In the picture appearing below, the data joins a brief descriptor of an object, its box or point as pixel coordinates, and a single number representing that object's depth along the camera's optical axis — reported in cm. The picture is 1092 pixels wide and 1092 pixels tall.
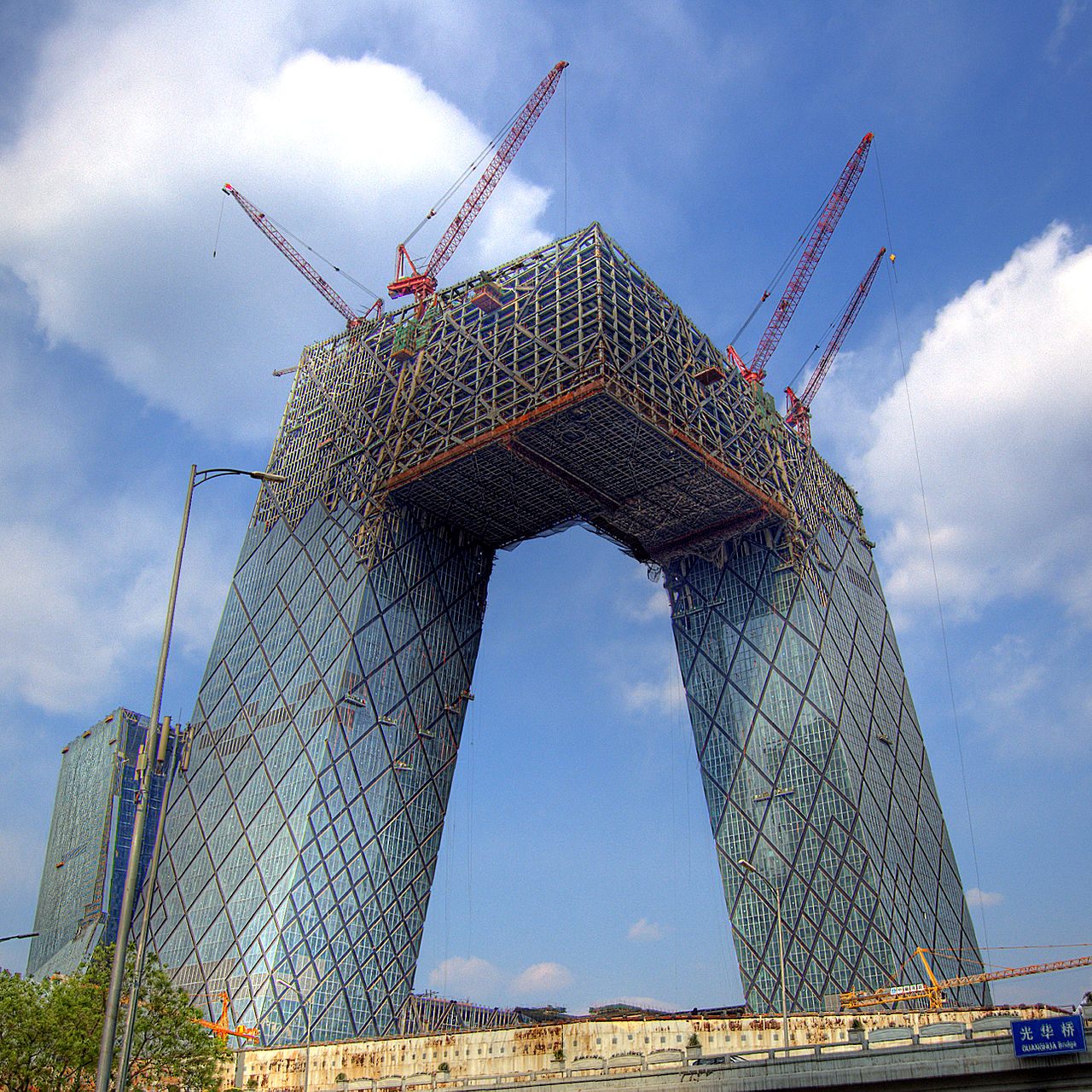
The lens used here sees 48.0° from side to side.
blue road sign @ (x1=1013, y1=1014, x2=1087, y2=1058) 3722
